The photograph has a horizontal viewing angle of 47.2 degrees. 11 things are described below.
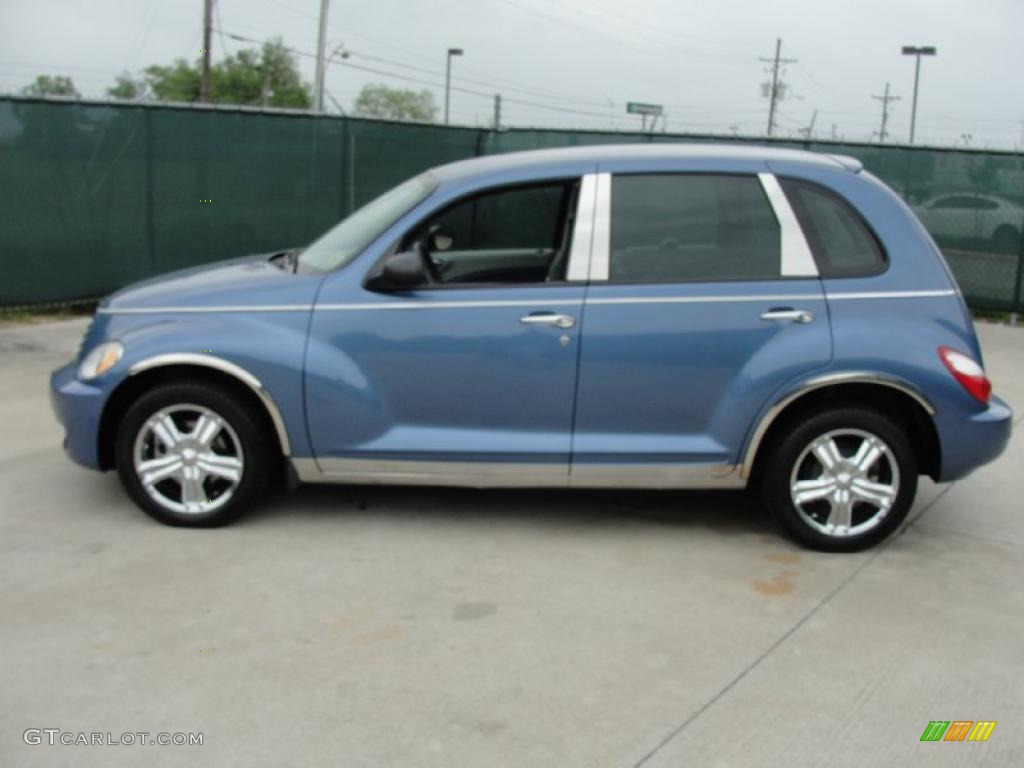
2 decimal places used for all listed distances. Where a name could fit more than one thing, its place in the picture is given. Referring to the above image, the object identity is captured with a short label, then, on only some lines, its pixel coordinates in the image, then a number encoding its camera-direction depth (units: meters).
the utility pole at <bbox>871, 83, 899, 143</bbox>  87.84
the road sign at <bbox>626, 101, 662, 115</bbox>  33.92
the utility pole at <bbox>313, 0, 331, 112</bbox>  37.50
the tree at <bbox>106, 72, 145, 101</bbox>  66.31
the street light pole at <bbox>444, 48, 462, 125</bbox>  69.44
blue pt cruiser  5.14
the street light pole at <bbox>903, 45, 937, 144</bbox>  52.41
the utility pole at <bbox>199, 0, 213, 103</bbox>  41.94
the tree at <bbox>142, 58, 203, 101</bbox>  94.19
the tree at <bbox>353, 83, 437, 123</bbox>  116.69
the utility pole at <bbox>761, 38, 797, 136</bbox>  73.62
